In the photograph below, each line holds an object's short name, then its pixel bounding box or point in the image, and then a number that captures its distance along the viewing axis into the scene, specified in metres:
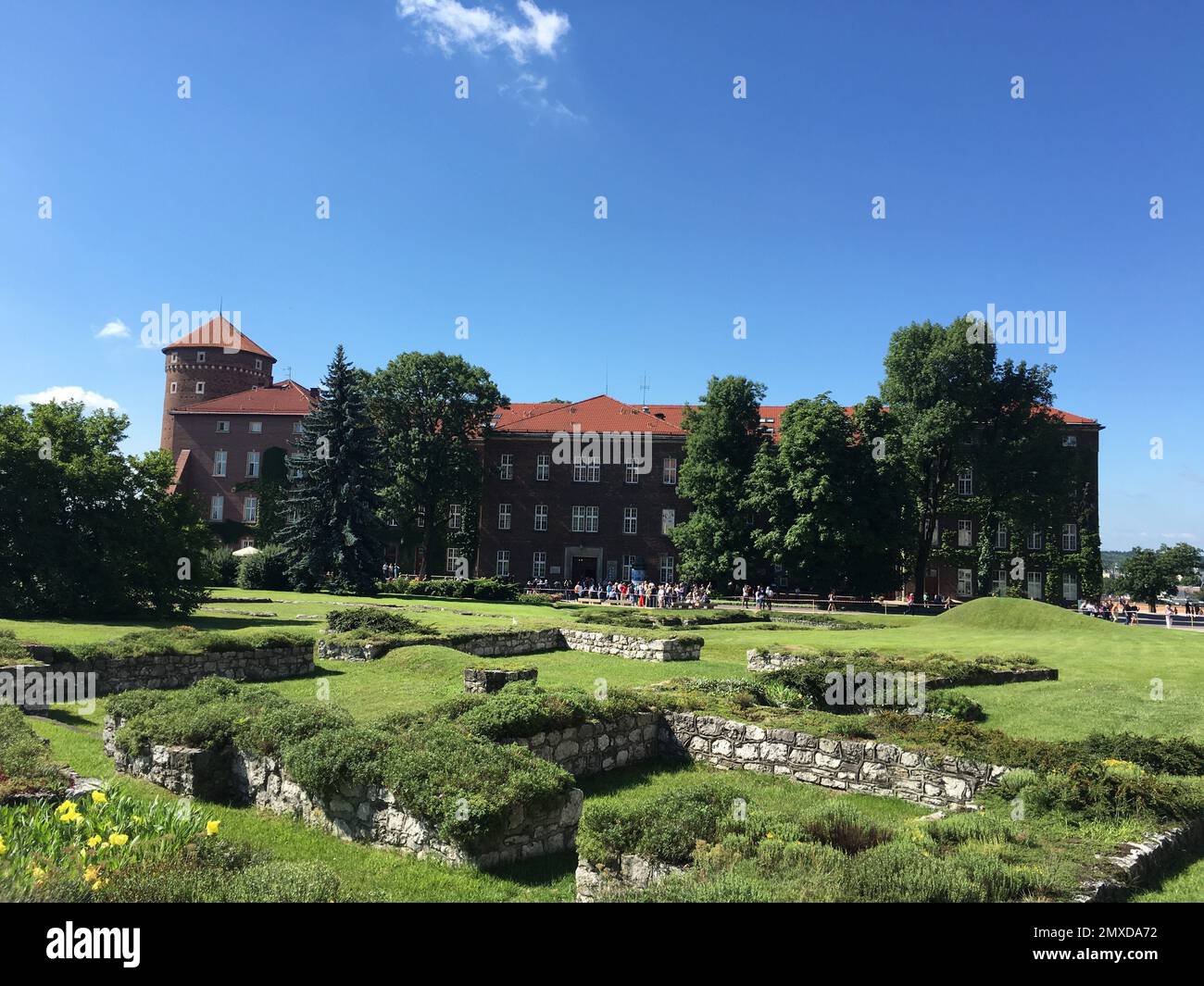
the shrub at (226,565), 45.78
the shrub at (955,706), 13.93
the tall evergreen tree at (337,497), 45.84
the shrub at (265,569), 45.62
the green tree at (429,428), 54.12
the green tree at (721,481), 50.97
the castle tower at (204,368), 66.06
